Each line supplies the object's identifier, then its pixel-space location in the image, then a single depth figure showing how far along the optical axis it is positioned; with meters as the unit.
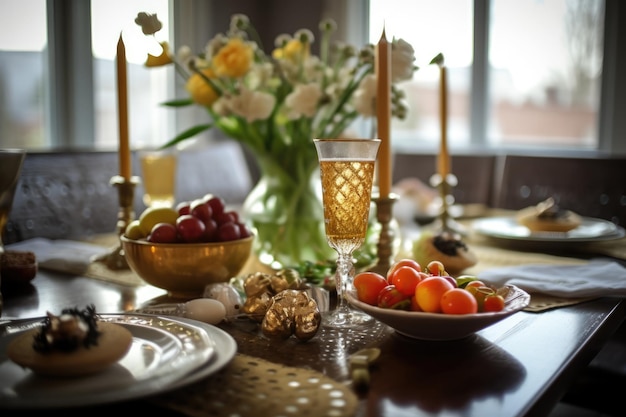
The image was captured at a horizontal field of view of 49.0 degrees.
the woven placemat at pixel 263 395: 0.70
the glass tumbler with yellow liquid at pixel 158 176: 1.81
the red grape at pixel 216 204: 1.24
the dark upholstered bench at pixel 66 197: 1.92
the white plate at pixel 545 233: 1.70
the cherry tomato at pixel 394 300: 0.92
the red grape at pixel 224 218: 1.24
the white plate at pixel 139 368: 0.67
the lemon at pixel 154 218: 1.24
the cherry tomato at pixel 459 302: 0.88
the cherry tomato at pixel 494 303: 0.90
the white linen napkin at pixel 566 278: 1.20
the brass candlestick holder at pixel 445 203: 1.75
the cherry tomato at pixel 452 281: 0.94
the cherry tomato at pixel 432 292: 0.90
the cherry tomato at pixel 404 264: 0.99
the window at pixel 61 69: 2.99
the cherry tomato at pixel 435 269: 1.03
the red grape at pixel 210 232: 1.20
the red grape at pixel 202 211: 1.21
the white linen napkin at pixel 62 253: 1.46
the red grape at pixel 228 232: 1.21
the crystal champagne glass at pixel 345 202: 1.03
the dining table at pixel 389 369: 0.71
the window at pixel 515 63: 4.13
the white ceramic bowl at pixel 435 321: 0.87
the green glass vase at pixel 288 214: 1.49
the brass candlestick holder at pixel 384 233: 1.32
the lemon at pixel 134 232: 1.24
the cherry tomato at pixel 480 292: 0.92
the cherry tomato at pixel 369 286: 0.96
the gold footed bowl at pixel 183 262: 1.16
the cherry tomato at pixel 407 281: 0.94
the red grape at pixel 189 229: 1.18
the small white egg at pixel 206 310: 1.01
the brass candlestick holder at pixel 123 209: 1.46
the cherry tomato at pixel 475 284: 0.95
